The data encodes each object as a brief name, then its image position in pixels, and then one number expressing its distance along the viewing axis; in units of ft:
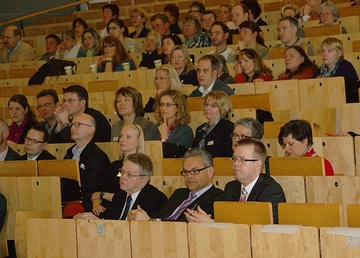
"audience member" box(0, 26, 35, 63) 37.33
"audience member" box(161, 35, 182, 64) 31.51
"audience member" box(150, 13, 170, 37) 35.11
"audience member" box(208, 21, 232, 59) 31.09
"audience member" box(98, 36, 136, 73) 31.80
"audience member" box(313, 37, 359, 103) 25.86
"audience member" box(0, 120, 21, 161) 25.15
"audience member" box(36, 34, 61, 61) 36.62
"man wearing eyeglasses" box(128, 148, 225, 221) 19.51
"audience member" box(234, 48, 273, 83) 27.31
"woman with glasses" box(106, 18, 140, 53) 34.58
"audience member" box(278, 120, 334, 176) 20.26
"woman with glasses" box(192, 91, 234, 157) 23.24
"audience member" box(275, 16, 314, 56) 29.58
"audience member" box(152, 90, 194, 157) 24.22
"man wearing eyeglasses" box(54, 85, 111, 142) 26.20
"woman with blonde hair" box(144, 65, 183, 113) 26.70
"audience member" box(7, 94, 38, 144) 28.02
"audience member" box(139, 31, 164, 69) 32.61
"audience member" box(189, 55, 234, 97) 26.66
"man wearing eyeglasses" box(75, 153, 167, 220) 20.53
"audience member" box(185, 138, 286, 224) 18.32
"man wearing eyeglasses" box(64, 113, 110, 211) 23.02
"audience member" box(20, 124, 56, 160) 24.53
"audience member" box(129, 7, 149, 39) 36.80
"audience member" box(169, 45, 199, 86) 28.96
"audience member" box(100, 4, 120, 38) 38.75
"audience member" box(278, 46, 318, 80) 27.06
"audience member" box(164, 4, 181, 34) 37.09
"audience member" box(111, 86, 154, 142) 25.14
